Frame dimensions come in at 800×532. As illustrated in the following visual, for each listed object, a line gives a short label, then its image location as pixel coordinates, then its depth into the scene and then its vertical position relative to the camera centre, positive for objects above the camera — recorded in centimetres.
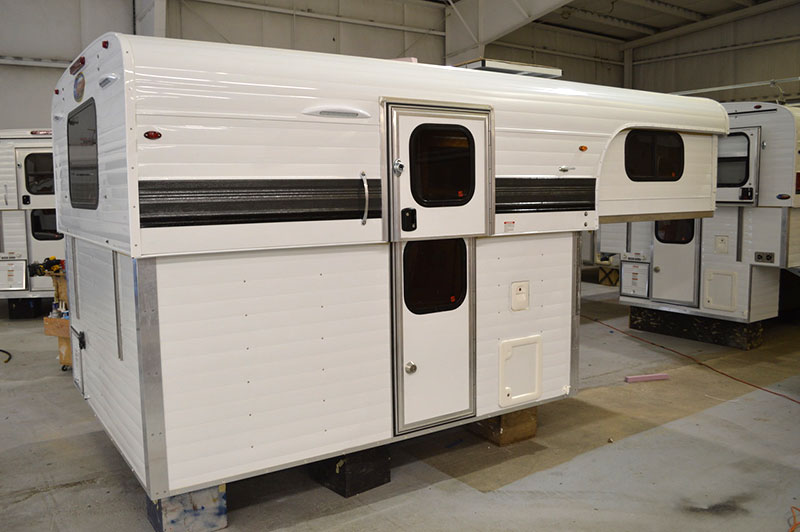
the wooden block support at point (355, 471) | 389 -161
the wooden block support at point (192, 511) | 335 -158
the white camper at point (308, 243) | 312 -20
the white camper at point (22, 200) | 910 +13
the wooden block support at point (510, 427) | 467 -162
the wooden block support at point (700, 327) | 739 -150
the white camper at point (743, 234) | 691 -37
